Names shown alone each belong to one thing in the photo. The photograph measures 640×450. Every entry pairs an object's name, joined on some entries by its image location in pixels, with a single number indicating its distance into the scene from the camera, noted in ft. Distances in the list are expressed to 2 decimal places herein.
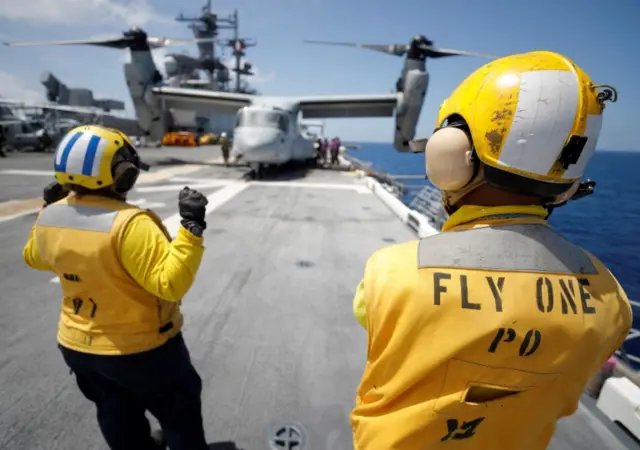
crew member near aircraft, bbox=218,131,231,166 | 57.47
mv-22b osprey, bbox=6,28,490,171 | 43.45
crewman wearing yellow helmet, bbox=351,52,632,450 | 2.91
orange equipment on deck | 106.63
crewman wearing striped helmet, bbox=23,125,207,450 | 5.00
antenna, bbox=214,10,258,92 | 143.33
